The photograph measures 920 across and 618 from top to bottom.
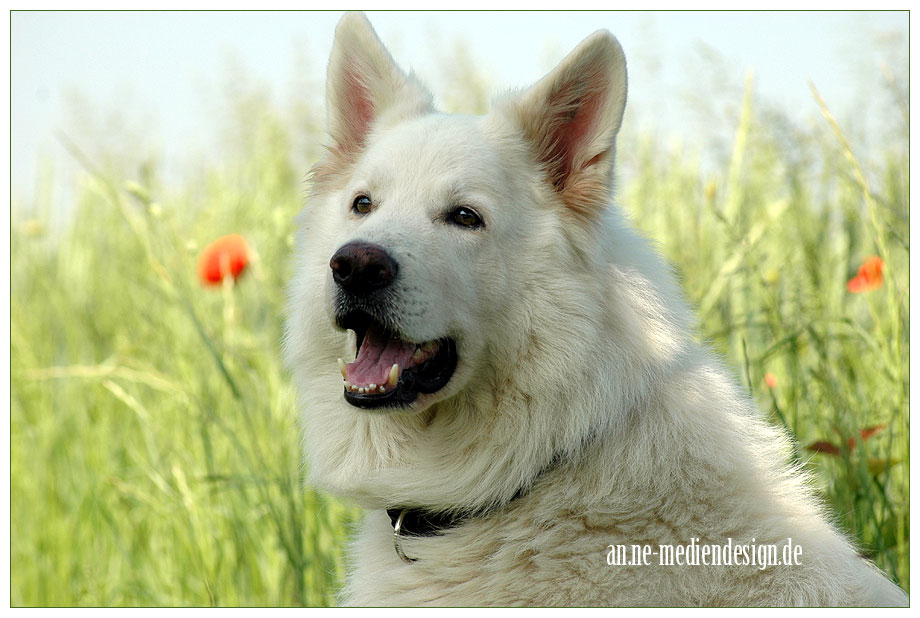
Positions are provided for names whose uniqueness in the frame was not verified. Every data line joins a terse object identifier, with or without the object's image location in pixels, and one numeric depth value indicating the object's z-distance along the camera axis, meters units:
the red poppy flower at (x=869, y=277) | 3.71
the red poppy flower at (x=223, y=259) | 4.39
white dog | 2.49
